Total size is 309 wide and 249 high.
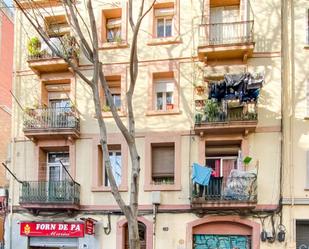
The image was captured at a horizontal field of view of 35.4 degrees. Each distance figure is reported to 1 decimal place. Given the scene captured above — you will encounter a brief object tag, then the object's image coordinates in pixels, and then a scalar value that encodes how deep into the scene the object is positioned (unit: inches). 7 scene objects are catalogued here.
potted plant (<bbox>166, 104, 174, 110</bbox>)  731.6
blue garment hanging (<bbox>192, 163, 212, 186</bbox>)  662.5
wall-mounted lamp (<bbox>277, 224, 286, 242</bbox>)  653.3
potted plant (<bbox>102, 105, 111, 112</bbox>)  742.4
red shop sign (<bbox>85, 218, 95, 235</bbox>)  697.0
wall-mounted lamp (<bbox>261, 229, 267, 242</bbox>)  659.4
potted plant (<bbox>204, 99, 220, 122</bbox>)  679.7
